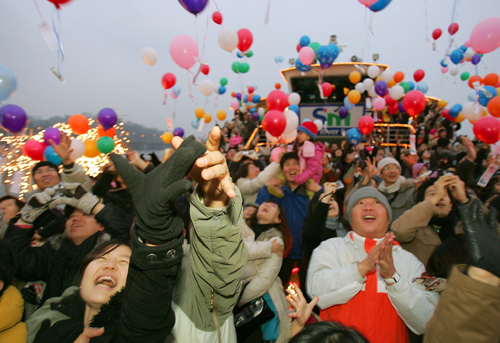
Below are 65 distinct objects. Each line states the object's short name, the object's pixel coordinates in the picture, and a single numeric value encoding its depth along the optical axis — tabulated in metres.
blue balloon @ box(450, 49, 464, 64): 7.10
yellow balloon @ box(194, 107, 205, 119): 8.73
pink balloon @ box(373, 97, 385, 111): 7.07
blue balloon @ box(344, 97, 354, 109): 8.51
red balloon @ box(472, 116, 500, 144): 3.44
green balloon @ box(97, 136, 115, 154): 3.73
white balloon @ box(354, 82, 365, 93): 8.27
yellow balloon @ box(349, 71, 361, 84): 8.61
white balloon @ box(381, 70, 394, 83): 7.10
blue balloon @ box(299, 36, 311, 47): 7.36
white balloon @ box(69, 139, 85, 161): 3.43
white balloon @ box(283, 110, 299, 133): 4.42
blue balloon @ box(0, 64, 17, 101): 2.71
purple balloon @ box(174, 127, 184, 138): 8.29
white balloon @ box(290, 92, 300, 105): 7.72
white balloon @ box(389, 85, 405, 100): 6.53
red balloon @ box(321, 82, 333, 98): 7.71
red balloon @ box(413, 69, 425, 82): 8.13
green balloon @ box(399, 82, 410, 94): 7.75
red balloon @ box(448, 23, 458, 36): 6.04
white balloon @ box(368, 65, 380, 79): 8.08
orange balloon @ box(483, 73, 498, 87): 5.79
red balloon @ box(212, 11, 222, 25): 5.93
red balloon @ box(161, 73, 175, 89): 6.09
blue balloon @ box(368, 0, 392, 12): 3.31
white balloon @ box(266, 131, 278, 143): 5.24
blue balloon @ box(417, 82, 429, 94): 8.60
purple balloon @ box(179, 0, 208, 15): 3.10
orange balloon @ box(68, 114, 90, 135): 3.96
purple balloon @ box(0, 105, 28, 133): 3.12
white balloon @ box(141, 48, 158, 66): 5.60
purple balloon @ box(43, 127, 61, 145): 3.30
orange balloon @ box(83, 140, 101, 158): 3.90
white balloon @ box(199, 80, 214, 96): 7.12
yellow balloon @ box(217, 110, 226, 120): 9.49
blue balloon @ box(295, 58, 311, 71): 6.53
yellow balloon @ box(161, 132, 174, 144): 6.87
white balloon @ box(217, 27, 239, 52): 5.40
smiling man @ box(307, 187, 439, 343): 1.39
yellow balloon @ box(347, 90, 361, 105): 7.31
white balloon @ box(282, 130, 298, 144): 4.81
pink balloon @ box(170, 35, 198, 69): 4.43
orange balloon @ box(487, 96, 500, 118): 3.72
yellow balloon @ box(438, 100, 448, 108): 8.86
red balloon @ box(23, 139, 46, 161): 3.57
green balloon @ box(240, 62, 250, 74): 9.30
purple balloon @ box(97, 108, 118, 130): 4.04
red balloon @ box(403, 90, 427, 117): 5.03
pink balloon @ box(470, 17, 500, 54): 3.65
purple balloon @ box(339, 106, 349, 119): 9.11
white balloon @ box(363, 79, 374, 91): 7.31
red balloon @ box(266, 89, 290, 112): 4.64
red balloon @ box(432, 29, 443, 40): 8.04
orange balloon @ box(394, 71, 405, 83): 7.71
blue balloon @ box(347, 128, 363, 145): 6.20
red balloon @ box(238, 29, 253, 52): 5.83
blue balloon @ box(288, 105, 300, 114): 7.70
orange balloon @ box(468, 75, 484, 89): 6.05
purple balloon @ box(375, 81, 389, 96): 6.61
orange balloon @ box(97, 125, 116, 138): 4.32
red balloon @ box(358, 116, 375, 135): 6.07
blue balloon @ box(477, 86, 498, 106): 4.84
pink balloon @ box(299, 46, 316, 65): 6.10
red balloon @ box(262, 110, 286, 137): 4.02
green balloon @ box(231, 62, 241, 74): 9.22
